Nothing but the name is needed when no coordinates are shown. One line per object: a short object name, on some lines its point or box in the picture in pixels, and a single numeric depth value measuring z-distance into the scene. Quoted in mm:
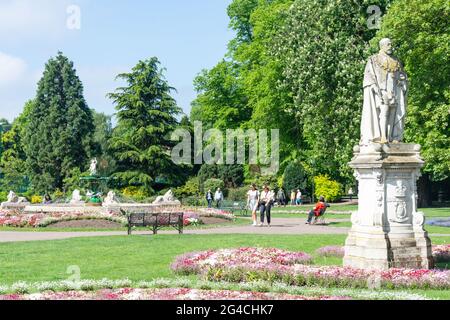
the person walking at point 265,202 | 24469
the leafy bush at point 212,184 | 49781
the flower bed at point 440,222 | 24142
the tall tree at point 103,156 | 54559
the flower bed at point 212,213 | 27175
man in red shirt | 24688
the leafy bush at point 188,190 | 49312
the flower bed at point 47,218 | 25016
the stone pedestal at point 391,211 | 11664
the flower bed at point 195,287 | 9117
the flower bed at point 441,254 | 13711
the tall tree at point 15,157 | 61875
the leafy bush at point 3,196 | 49125
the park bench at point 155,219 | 21422
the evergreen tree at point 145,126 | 50000
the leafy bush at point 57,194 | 52469
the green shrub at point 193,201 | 42094
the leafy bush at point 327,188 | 45312
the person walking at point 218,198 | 37884
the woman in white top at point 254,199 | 24483
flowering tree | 30641
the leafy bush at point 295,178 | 45125
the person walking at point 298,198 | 42969
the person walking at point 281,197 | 44062
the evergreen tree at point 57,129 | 59188
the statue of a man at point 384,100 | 12078
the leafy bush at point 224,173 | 55031
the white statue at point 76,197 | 33312
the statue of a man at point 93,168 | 36250
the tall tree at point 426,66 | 27734
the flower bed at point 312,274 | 10219
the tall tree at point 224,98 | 47888
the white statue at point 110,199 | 30725
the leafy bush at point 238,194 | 47938
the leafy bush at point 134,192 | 48219
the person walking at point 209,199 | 38562
